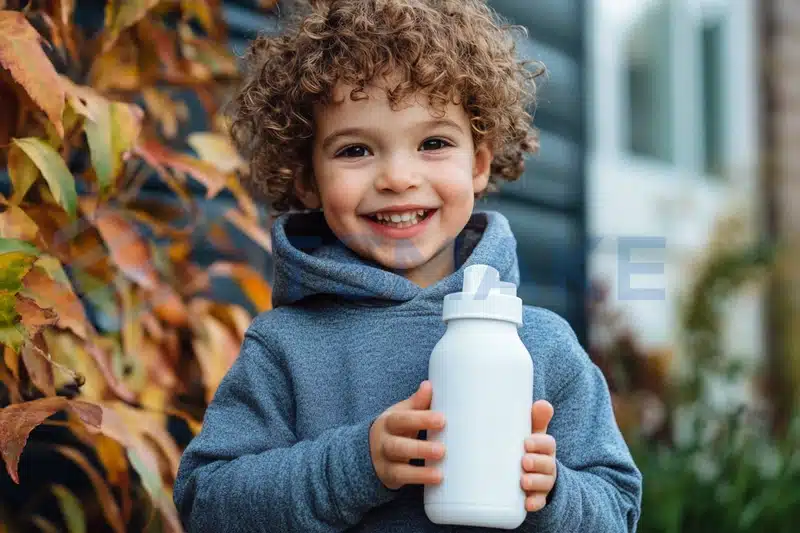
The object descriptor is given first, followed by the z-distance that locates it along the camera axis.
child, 1.05
